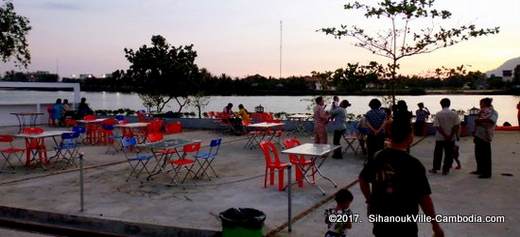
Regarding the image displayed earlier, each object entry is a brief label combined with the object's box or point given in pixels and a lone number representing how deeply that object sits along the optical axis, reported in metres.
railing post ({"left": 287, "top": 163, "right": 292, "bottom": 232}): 5.41
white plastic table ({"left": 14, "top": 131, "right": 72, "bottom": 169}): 9.37
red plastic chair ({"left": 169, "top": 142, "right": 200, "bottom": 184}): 7.87
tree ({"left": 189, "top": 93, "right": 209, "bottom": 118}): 24.41
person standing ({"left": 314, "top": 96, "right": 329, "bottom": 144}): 10.97
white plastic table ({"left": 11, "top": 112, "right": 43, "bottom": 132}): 19.97
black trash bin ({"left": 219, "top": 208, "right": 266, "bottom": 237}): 4.80
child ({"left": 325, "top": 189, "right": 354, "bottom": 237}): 4.02
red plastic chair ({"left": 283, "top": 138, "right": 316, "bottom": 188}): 7.57
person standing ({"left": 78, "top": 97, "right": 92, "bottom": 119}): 18.59
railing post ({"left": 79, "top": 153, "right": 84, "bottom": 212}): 6.33
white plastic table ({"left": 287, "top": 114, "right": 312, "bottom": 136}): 17.03
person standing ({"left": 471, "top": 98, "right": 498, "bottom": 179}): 8.17
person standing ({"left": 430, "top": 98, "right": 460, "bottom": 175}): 8.48
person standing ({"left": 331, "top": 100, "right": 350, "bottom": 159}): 10.80
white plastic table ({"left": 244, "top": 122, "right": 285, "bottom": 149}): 13.07
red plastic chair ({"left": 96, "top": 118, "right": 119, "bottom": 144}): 13.32
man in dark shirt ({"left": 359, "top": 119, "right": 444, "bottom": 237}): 3.09
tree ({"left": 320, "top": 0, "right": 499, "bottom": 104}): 12.23
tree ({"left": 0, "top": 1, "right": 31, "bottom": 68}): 25.48
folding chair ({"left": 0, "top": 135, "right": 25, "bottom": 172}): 9.18
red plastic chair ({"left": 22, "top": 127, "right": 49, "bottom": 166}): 9.66
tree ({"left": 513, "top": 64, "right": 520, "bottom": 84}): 68.06
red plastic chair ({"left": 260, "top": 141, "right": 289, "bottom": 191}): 7.47
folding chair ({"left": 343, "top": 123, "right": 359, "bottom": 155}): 11.52
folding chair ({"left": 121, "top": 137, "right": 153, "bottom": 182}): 8.46
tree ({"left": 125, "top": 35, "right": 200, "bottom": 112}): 23.14
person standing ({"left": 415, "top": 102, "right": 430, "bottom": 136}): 15.72
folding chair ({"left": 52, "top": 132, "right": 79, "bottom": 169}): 9.66
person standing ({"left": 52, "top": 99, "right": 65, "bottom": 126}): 19.64
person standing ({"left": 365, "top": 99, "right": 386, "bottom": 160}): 9.21
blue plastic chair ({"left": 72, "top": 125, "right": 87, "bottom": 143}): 10.64
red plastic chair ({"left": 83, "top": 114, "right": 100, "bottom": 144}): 13.78
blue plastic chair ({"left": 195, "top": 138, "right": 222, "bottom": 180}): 8.19
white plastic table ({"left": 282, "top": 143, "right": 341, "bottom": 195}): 7.07
